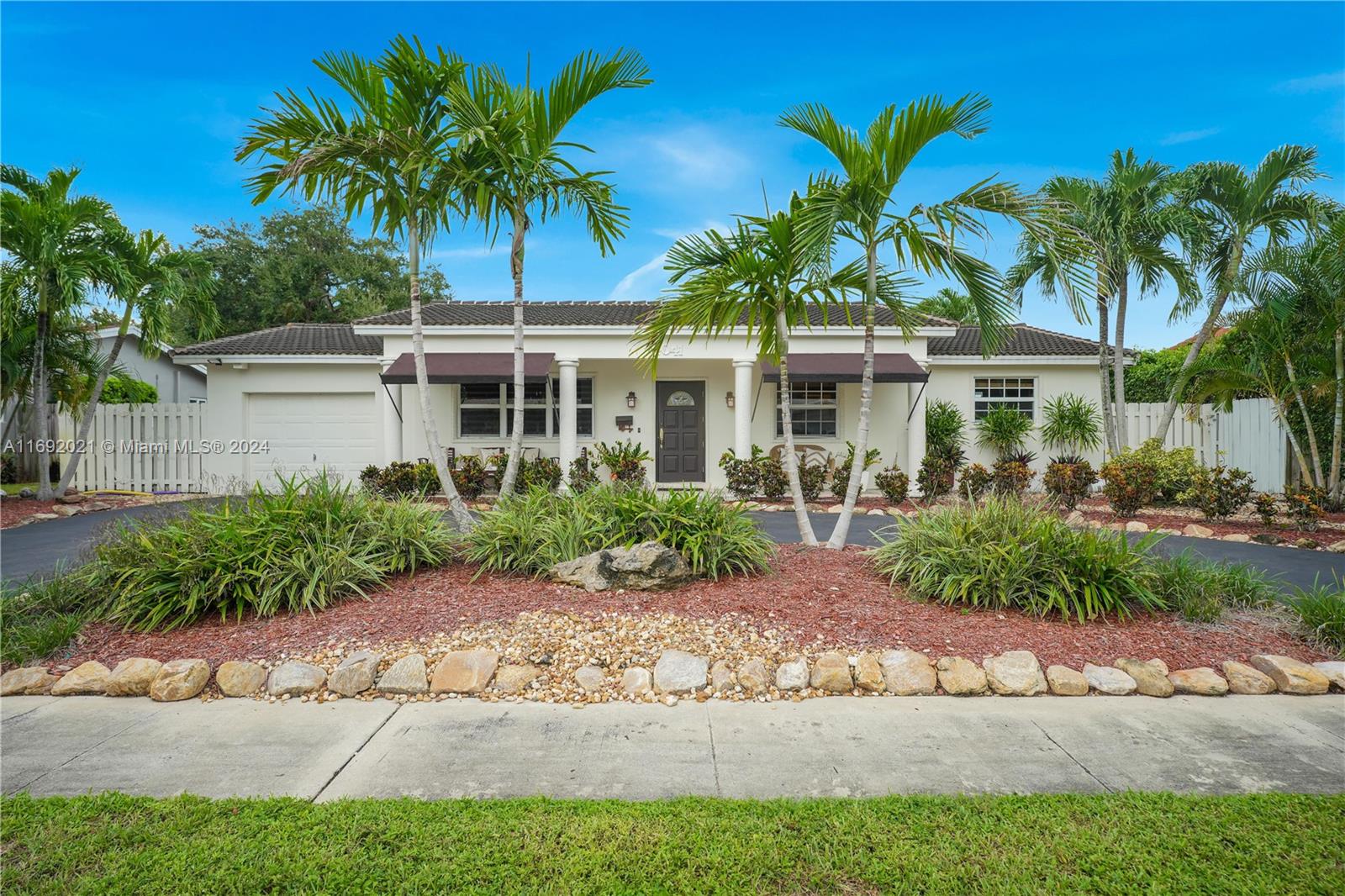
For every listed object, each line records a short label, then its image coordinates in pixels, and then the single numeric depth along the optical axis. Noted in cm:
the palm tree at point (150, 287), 1123
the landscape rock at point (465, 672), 374
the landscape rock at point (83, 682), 373
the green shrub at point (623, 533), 527
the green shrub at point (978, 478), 1212
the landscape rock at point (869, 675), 378
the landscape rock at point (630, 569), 489
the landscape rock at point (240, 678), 371
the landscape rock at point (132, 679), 370
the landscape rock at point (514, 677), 374
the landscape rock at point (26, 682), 375
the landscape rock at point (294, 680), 371
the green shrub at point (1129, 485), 978
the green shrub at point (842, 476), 1262
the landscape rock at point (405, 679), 371
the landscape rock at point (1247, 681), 377
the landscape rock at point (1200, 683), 375
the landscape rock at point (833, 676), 377
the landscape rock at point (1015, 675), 373
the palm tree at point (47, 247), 1030
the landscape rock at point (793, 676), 375
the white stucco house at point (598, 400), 1357
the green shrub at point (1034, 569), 457
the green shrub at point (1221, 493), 909
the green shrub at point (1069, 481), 1079
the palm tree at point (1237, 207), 1142
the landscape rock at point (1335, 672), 382
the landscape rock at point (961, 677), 372
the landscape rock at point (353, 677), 373
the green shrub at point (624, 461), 1212
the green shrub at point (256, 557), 450
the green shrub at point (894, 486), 1209
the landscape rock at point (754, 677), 375
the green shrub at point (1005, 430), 1370
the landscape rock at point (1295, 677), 378
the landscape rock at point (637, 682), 372
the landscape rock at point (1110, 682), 373
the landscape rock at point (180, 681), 363
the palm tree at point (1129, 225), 1201
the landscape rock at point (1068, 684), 373
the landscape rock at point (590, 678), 374
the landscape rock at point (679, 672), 374
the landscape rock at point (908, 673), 374
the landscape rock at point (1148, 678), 371
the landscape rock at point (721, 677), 375
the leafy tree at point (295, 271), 2338
